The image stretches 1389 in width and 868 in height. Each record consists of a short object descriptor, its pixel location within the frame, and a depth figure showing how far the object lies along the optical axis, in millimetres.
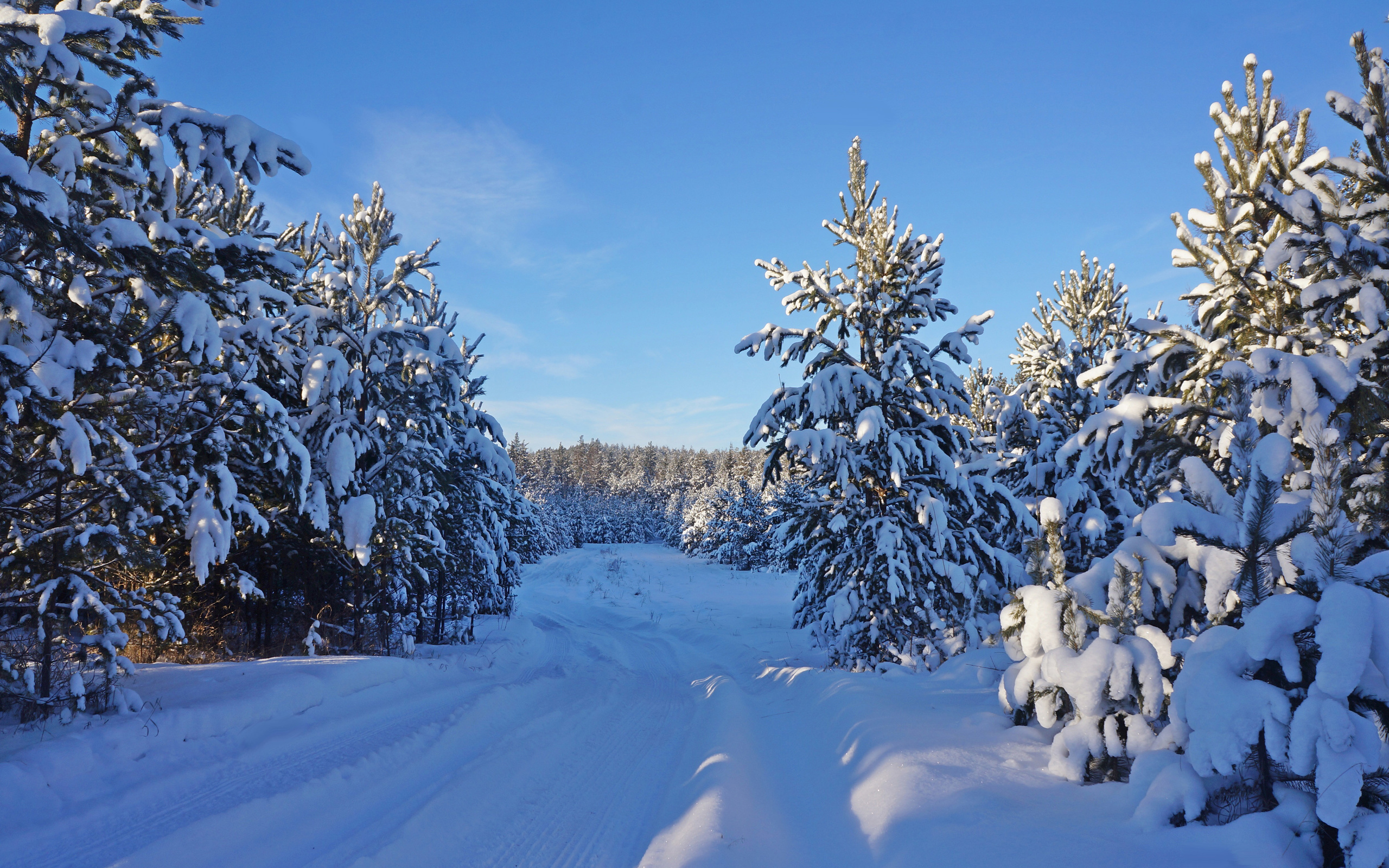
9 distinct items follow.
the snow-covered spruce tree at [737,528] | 43312
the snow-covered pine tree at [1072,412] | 10148
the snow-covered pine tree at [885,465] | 8938
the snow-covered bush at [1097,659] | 3682
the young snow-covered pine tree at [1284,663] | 2504
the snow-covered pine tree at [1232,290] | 5086
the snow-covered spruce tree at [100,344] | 4535
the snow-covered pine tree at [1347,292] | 3865
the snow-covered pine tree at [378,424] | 8938
